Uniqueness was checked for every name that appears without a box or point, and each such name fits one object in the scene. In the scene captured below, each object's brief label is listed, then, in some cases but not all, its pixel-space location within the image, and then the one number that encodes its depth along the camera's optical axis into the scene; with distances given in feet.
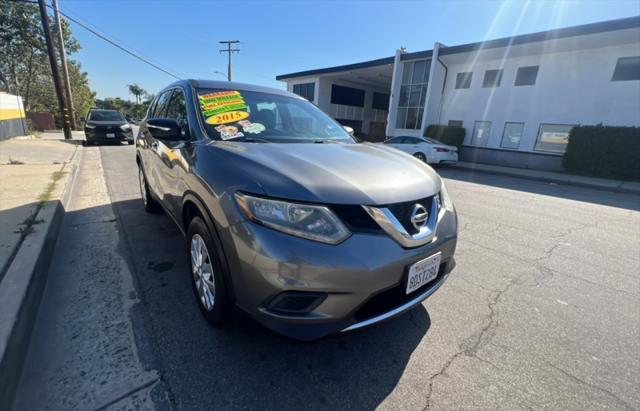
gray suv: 5.11
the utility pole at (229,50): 114.11
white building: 42.19
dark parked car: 43.42
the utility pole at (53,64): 46.83
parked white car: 42.63
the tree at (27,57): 74.18
